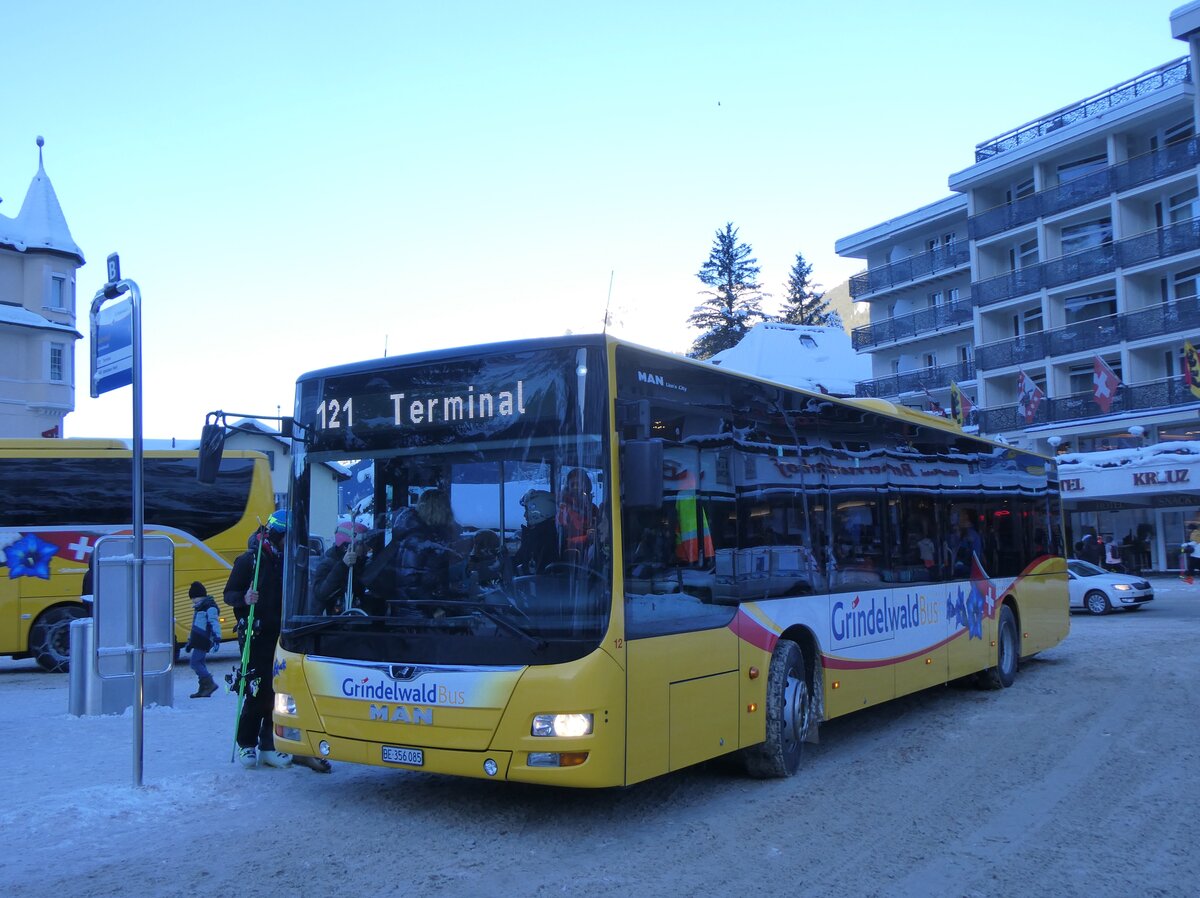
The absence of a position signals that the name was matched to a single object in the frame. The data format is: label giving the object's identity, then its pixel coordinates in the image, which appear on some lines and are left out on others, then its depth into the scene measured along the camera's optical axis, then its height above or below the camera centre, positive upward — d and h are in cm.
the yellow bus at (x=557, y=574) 644 -31
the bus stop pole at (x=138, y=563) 789 -18
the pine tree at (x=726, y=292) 8275 +1766
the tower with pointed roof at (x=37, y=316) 5016 +1067
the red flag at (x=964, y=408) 4116 +429
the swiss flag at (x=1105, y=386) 3734 +430
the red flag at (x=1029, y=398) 3922 +414
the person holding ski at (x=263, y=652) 859 -94
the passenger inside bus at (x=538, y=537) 648 -6
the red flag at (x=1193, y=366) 3534 +466
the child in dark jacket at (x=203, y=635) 1294 -120
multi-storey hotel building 3941 +890
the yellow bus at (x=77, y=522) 1691 +26
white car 2580 -195
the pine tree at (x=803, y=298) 8638 +1779
